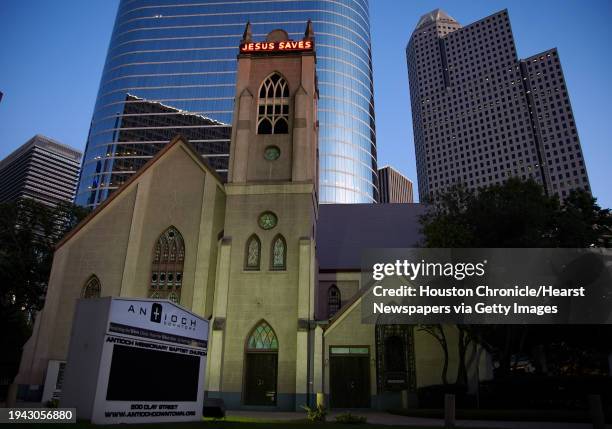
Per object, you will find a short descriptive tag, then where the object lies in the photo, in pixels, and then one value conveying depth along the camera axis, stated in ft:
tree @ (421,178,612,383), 84.53
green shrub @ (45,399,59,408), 60.02
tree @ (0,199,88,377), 125.08
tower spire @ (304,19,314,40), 119.44
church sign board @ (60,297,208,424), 39.63
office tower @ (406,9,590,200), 497.46
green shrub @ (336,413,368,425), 55.44
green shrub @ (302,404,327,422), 60.64
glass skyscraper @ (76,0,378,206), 357.20
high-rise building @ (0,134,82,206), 640.17
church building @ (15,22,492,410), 89.92
